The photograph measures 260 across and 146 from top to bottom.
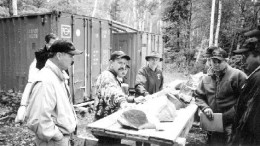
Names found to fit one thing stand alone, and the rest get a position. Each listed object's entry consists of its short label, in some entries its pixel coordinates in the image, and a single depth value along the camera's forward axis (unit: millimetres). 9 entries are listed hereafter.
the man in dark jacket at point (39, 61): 4027
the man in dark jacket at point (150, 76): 5223
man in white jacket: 2197
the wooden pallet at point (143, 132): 2594
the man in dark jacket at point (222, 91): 3746
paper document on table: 3717
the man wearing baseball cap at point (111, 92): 3139
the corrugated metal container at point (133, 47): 10672
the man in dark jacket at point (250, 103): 2230
